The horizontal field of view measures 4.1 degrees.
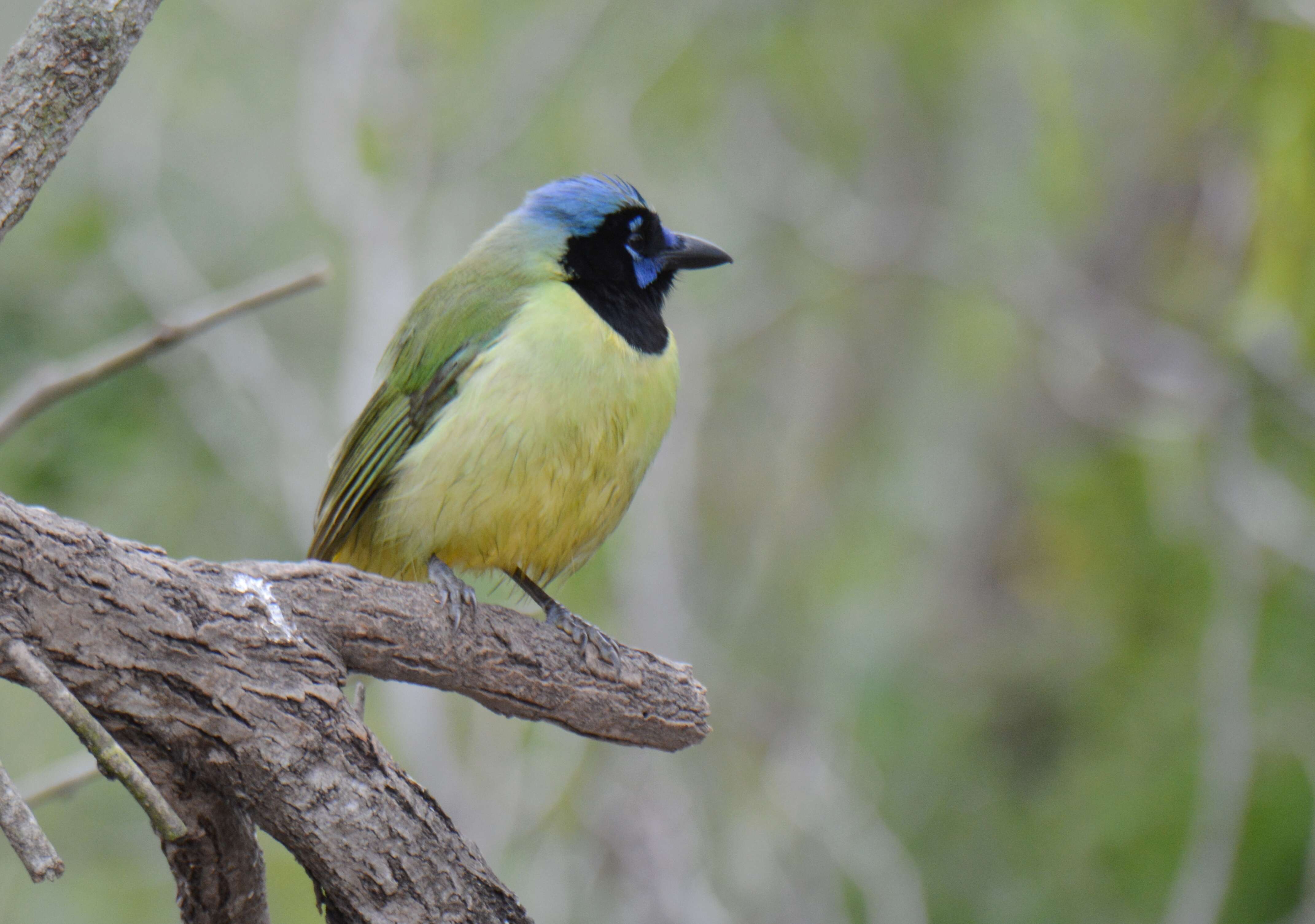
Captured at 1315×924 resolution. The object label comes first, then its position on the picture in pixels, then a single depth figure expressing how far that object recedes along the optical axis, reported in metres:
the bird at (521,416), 6.27
